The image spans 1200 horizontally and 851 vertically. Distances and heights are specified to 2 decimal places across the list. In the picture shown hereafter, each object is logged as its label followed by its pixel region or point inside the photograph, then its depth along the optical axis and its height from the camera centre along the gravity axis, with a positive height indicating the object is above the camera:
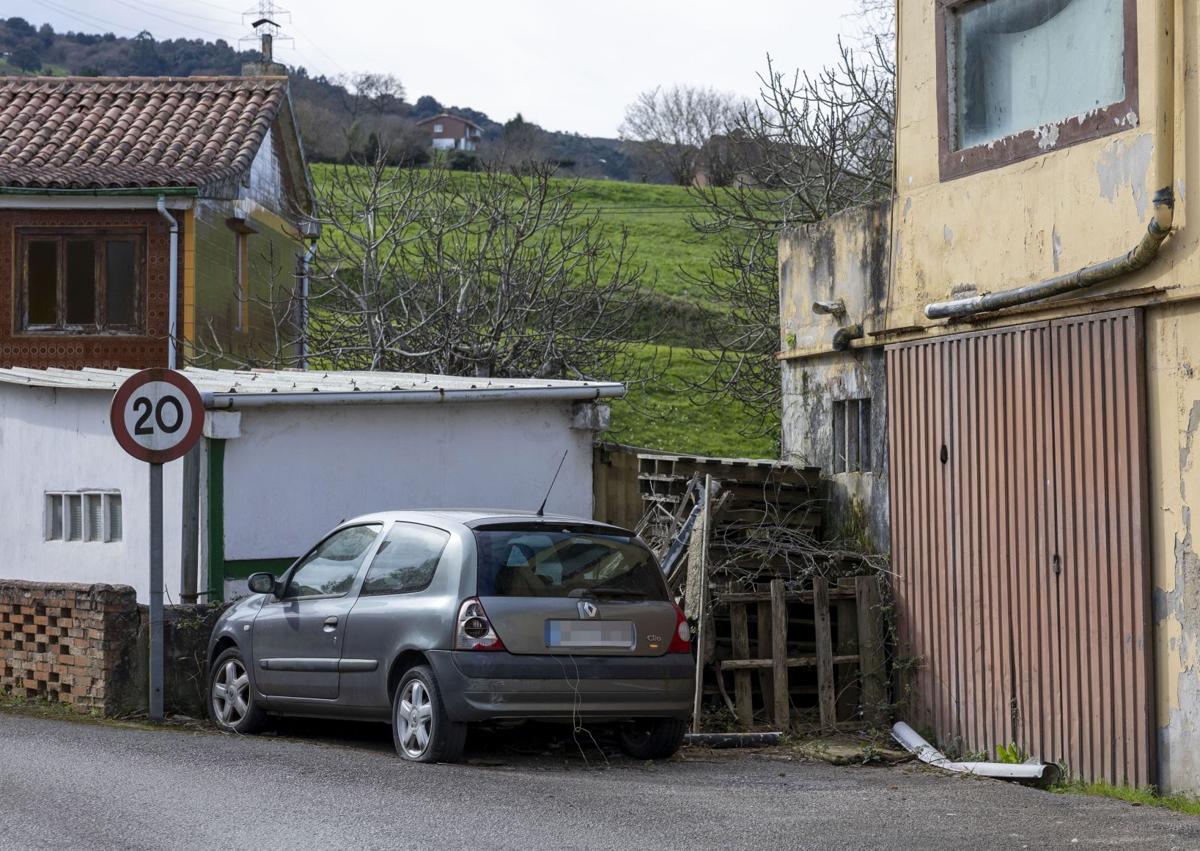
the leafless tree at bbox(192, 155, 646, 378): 21.92 +2.68
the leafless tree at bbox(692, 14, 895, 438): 20.78 +4.03
